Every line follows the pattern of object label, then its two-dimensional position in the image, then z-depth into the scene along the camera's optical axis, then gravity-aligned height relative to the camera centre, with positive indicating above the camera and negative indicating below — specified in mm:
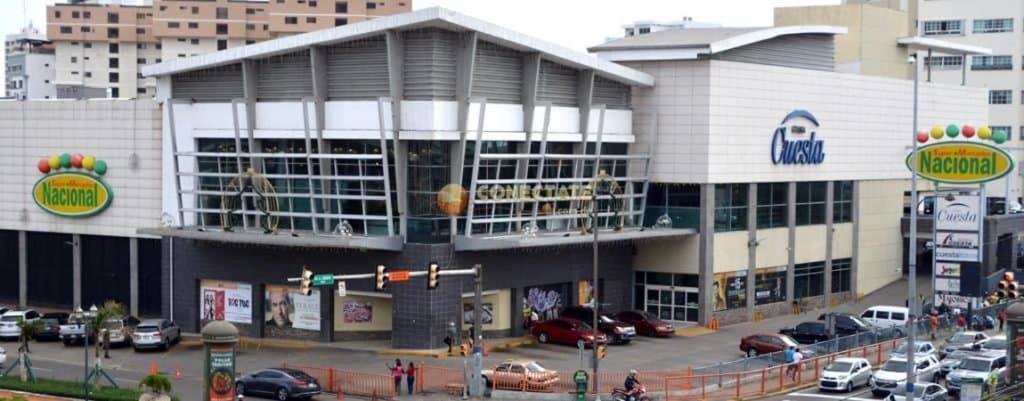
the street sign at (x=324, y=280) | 51281 -4462
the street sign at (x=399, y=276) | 51844 -4337
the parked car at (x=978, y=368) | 53844 -7857
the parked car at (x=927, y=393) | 50969 -8278
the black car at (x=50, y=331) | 69125 -8561
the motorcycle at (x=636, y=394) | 51812 -8549
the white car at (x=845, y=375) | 55562 -8337
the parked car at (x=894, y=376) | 54469 -8248
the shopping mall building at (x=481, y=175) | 64062 -883
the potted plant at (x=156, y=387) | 44375 -7248
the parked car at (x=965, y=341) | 62812 -8007
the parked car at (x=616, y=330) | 67750 -8078
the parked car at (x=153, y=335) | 66062 -8372
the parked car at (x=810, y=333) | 67812 -8172
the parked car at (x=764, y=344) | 62500 -8055
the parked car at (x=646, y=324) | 70312 -8094
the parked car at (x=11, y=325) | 69938 -8411
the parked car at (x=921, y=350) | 59041 -7872
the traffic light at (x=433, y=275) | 51344 -4228
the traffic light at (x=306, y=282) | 49059 -4349
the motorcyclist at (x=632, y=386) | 51812 -8253
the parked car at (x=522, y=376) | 54500 -8330
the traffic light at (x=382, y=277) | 50312 -4241
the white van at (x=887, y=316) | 73062 -7932
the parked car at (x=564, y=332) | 66688 -8163
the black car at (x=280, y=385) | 53562 -8584
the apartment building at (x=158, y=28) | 163625 +14436
